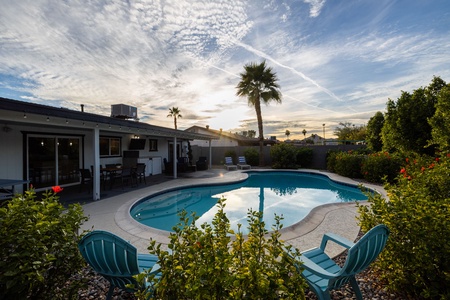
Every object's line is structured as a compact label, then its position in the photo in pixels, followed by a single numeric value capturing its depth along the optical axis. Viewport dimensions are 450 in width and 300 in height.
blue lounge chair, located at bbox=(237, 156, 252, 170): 18.77
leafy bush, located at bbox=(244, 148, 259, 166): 20.70
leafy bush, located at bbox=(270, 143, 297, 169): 17.94
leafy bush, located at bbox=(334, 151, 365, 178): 13.11
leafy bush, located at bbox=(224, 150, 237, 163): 21.44
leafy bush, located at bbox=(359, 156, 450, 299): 2.27
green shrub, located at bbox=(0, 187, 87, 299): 1.62
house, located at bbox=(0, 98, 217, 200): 5.86
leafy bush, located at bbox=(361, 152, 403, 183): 11.34
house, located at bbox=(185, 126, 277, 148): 31.30
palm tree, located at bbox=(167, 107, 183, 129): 40.03
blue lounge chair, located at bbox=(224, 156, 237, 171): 17.92
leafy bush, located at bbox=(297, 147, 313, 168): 18.67
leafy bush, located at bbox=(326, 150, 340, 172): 15.98
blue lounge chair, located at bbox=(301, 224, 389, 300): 2.22
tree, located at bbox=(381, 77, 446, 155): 9.19
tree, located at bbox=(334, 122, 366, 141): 41.69
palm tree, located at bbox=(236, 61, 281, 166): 18.44
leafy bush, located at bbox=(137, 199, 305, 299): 1.39
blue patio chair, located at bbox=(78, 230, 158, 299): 2.14
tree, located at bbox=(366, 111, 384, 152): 18.02
